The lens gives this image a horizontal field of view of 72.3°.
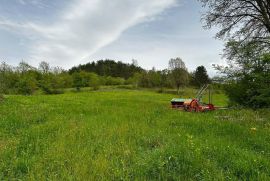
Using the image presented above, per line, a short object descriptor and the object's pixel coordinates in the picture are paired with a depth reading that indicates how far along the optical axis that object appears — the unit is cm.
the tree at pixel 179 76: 5125
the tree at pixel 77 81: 5239
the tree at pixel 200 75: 5622
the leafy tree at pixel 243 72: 1096
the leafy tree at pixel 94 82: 5098
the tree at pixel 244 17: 1300
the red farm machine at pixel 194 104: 1169
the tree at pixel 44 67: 5947
